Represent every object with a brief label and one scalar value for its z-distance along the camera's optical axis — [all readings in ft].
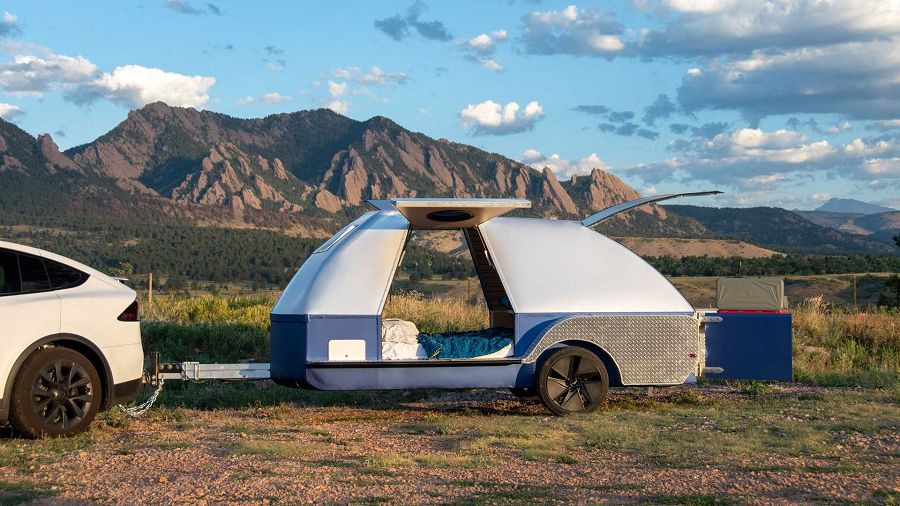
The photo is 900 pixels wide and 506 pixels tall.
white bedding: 32.17
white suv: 26.91
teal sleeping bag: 32.96
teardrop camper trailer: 31.32
